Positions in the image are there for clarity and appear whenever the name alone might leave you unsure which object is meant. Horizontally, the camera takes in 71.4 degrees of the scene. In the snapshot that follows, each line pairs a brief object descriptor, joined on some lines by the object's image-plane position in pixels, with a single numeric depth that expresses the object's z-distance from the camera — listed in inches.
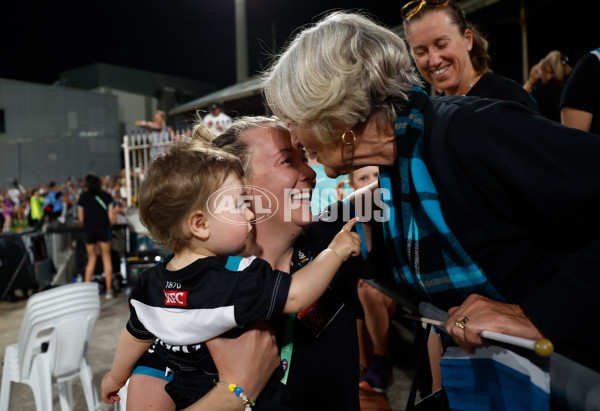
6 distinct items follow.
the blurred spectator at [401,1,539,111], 90.3
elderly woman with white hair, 39.4
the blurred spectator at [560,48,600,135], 85.7
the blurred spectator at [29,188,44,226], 587.0
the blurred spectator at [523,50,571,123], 146.3
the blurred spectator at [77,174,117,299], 288.0
